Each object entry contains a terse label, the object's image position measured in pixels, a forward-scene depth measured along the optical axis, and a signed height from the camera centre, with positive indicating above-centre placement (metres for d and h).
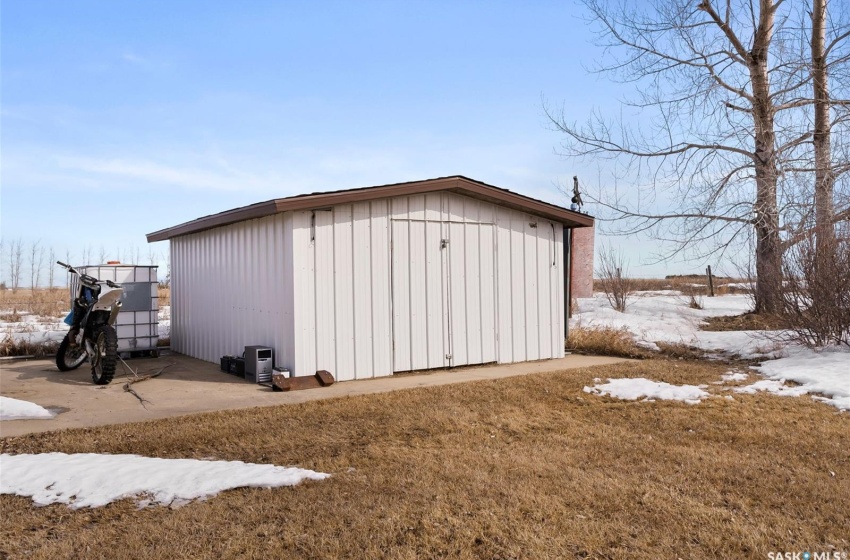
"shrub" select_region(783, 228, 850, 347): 9.28 -0.14
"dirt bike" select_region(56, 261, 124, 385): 7.69 -0.42
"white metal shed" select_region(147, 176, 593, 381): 7.77 +0.20
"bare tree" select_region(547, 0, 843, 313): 13.81 +3.93
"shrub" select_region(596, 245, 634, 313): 17.91 +0.10
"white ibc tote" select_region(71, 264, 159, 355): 10.13 -0.17
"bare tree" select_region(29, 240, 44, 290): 26.66 +1.07
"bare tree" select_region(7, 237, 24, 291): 26.48 +1.11
